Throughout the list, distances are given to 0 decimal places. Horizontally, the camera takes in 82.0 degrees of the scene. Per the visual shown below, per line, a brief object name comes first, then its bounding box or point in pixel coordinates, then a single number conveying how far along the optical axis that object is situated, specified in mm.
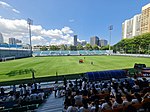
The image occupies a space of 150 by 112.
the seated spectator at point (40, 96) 5064
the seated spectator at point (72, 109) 3048
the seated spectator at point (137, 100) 3182
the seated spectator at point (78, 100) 3771
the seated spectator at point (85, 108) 2984
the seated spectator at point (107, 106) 3019
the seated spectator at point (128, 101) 3072
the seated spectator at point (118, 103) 3069
